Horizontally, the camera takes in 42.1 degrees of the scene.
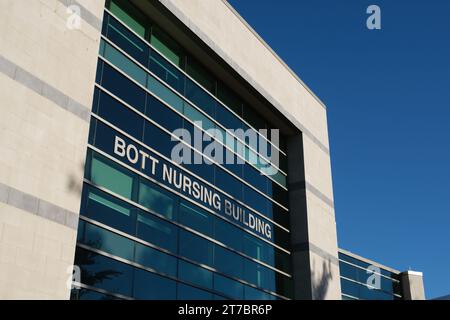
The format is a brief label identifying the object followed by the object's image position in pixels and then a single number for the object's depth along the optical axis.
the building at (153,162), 12.85
